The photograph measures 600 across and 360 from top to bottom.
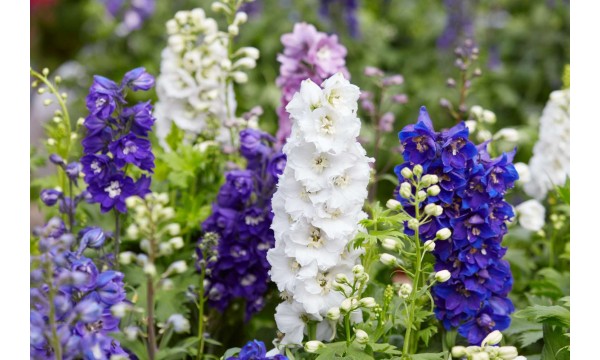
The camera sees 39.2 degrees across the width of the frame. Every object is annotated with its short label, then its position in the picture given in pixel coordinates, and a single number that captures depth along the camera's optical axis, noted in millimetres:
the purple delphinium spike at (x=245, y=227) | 2900
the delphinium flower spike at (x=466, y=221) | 2422
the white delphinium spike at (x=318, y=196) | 2320
